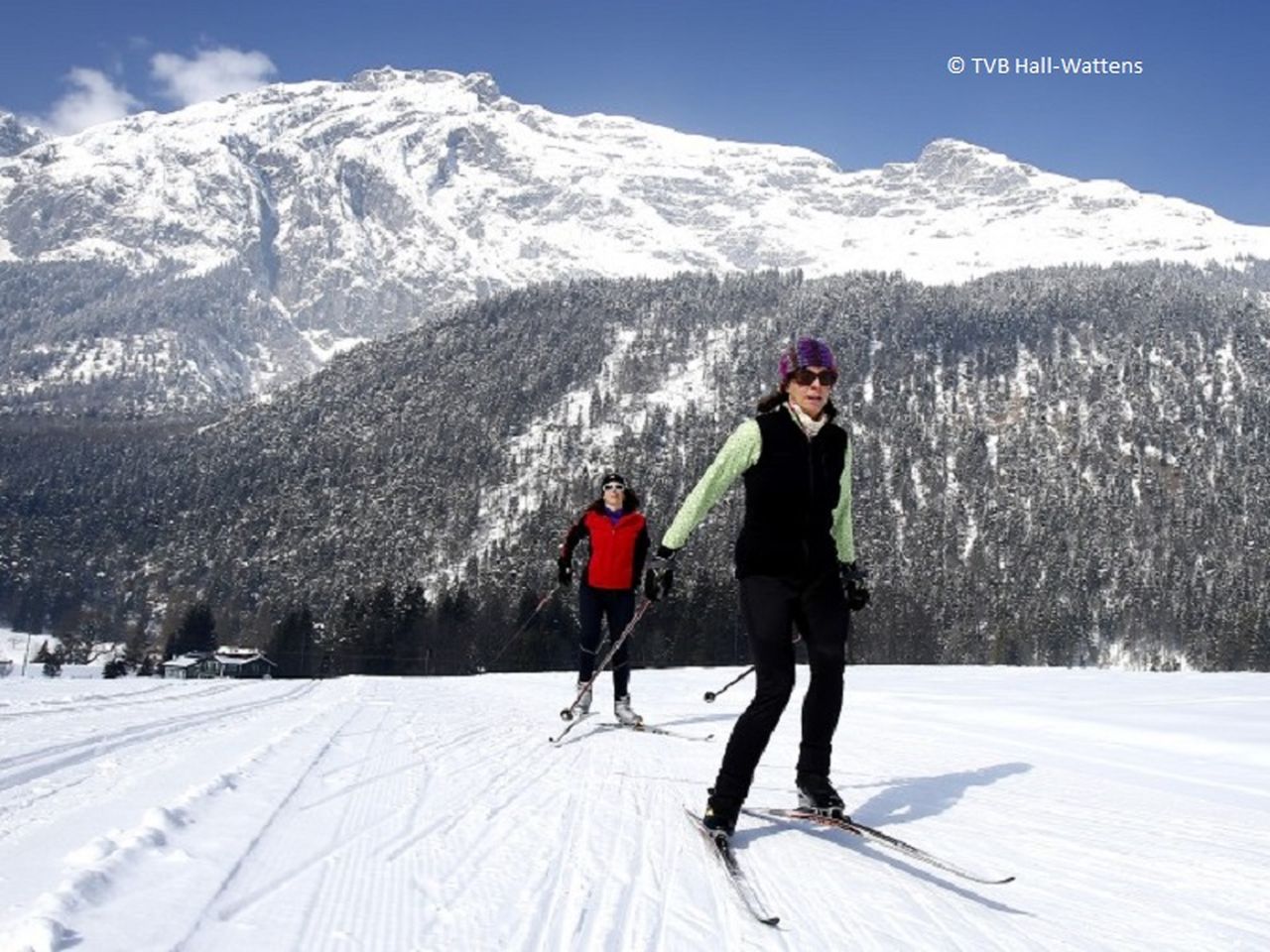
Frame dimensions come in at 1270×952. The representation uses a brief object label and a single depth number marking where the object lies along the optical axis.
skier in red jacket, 9.73
